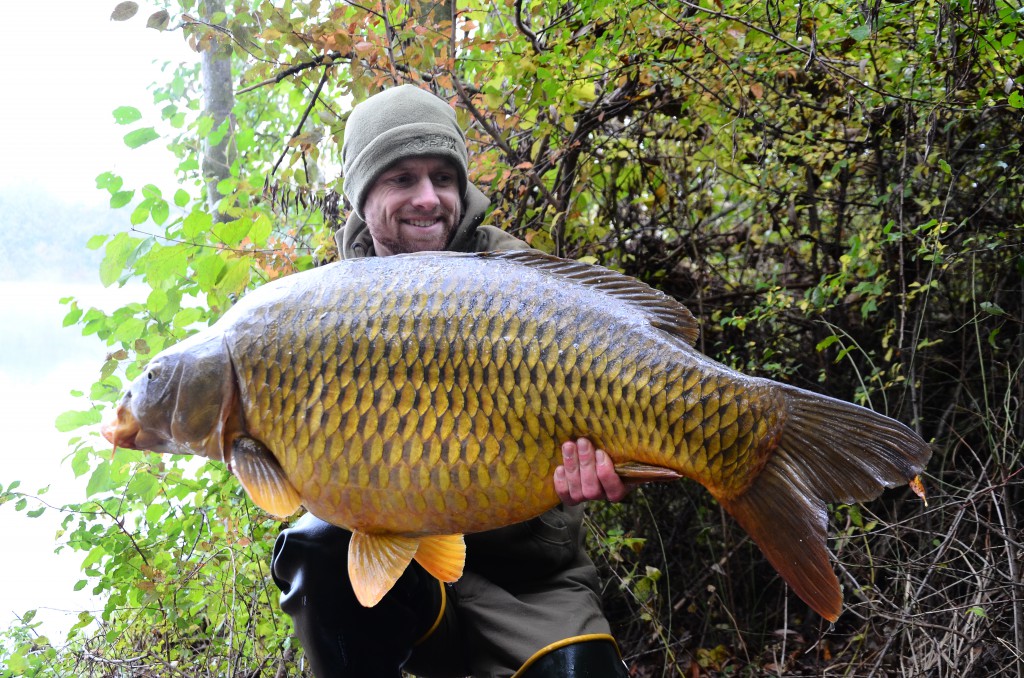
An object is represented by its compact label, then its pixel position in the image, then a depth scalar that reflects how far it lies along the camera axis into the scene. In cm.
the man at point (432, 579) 129
